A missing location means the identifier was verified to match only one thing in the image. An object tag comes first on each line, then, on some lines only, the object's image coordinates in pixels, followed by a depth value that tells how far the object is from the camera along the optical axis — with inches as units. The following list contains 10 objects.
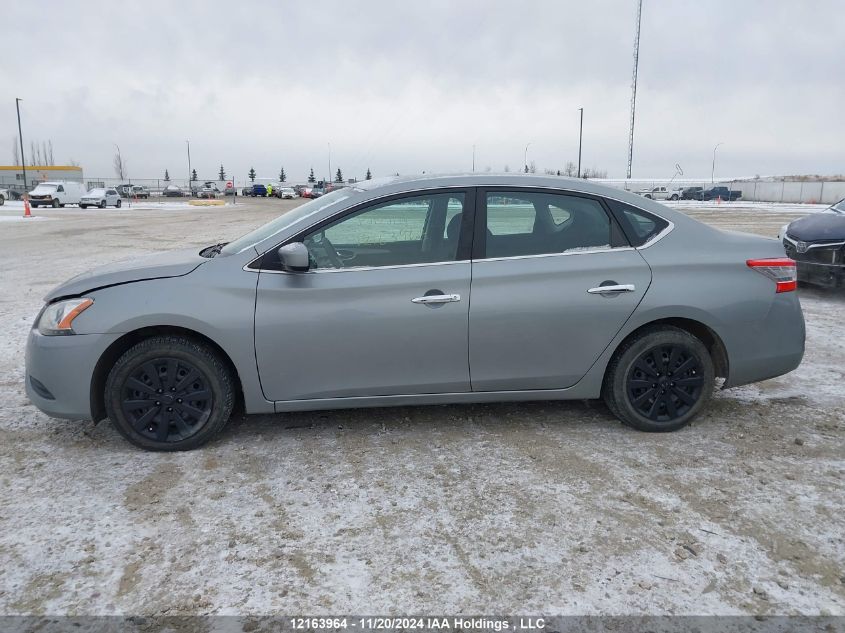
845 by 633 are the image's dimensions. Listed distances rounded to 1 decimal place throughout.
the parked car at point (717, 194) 2837.6
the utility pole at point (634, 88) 2242.0
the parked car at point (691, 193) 2839.6
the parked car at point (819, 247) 341.7
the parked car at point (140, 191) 2959.4
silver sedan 151.9
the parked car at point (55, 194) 1716.3
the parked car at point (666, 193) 2130.5
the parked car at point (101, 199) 1755.7
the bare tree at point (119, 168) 4799.2
